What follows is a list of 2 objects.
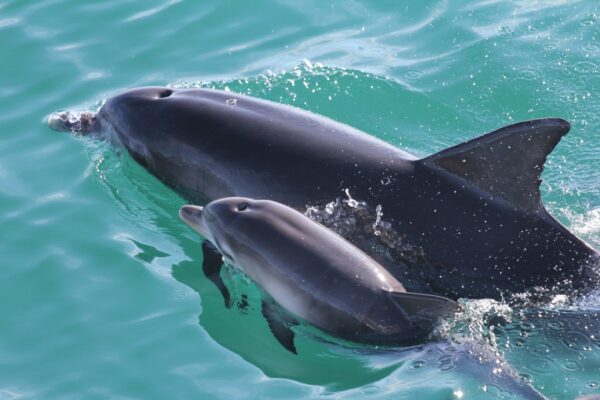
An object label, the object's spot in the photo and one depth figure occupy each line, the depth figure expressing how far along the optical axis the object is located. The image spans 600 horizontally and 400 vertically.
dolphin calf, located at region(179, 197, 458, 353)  16.19
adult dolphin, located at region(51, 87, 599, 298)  17.22
